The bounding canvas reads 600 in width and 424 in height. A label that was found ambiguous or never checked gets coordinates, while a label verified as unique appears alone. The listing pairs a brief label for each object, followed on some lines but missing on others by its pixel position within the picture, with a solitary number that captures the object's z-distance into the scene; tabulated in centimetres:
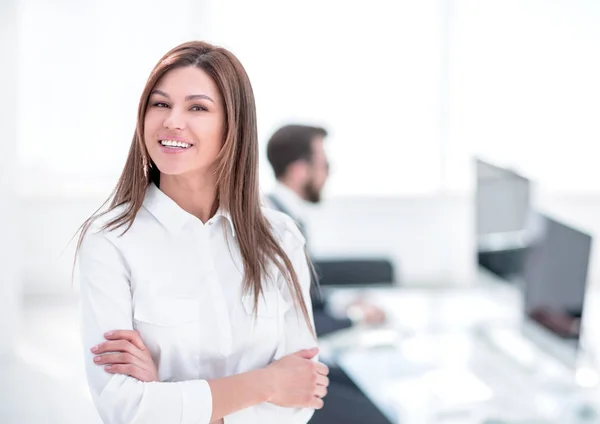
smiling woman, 161
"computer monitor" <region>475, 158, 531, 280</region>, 327
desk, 263
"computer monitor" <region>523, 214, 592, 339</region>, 285
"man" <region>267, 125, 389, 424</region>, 342
